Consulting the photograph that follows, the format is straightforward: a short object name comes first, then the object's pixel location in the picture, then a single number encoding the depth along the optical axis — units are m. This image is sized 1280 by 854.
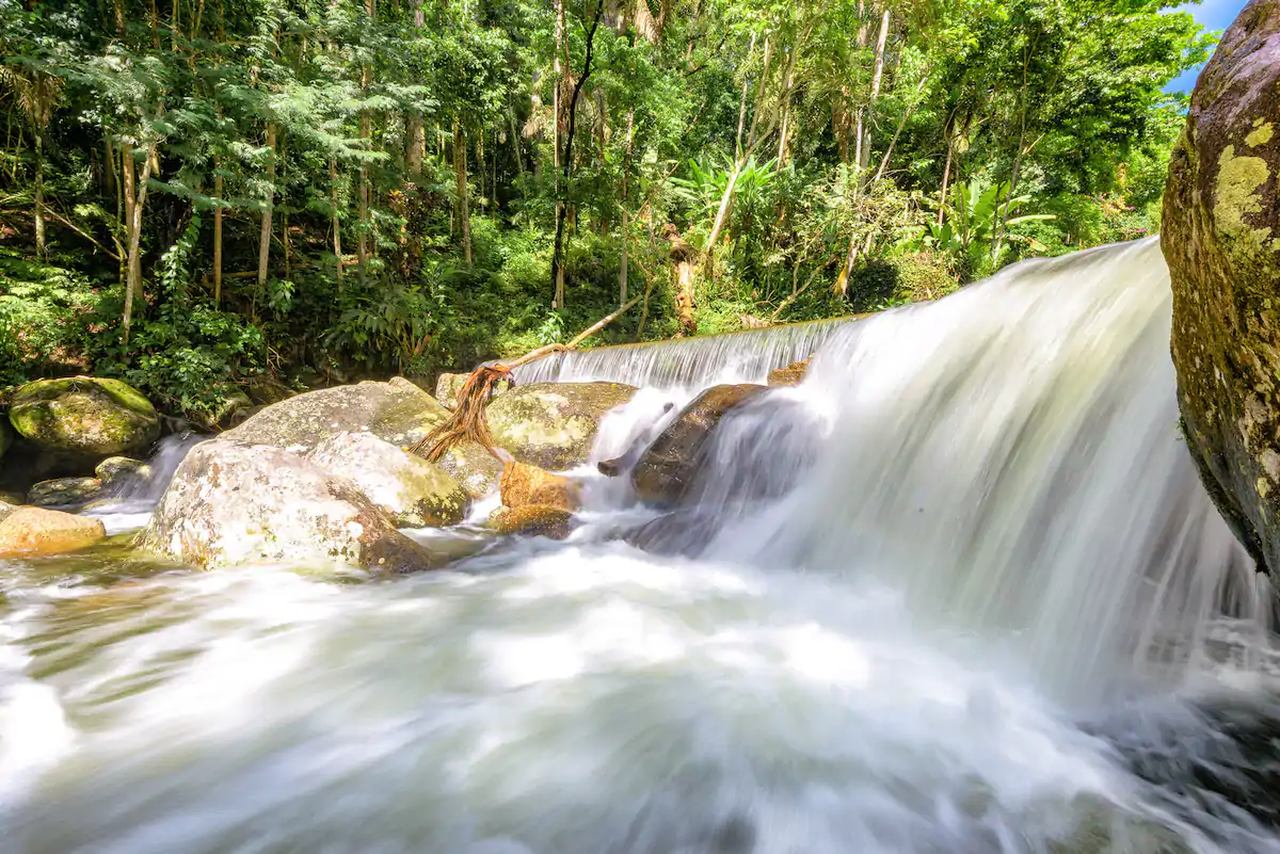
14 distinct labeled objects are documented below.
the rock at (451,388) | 8.50
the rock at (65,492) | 6.41
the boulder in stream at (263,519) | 3.63
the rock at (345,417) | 6.55
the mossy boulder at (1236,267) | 1.34
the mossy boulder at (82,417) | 6.85
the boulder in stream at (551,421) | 6.69
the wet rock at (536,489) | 5.40
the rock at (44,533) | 3.86
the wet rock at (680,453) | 5.33
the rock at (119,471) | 6.87
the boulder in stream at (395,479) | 4.94
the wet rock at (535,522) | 4.80
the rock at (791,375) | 6.62
